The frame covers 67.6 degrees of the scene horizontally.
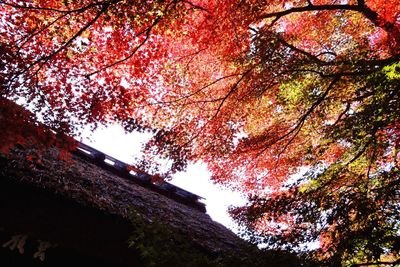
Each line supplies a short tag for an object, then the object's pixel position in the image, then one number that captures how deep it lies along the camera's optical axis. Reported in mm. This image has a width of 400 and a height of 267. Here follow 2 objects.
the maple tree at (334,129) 4932
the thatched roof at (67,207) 4551
